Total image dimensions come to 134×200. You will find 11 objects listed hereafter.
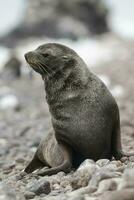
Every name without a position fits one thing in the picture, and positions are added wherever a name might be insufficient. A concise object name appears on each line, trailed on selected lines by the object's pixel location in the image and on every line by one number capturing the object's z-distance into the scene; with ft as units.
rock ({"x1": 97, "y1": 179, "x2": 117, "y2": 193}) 36.24
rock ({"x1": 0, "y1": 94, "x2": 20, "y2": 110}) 108.18
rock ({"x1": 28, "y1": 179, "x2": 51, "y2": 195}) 40.12
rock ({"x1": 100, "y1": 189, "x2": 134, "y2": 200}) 32.81
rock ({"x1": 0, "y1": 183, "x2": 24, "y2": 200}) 36.18
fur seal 46.98
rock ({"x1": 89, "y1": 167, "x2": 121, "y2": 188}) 38.01
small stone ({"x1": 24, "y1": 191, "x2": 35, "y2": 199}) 39.06
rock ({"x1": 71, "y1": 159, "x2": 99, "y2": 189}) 39.86
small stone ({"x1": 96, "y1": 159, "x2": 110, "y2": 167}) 44.16
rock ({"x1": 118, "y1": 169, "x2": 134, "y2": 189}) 34.81
